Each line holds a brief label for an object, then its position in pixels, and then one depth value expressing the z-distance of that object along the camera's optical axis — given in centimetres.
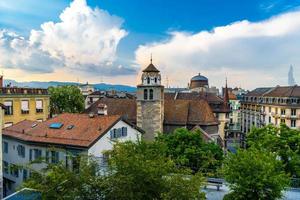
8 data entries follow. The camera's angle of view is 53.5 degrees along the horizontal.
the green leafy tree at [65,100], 5922
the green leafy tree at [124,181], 1070
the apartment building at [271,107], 5803
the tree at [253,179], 1349
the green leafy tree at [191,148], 2723
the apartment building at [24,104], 3909
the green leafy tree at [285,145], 2295
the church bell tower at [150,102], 4134
